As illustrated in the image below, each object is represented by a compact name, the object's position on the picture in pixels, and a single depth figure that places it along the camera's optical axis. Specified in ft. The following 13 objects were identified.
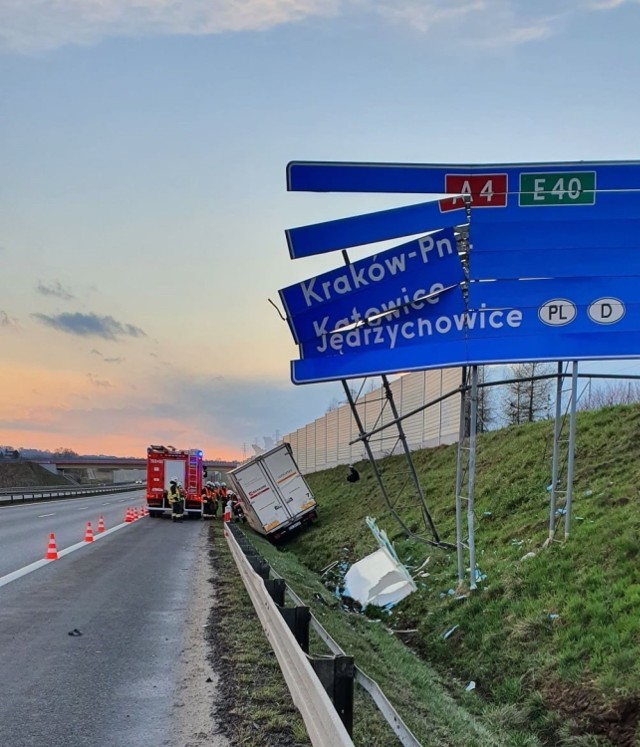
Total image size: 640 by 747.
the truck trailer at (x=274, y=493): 81.25
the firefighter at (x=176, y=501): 100.84
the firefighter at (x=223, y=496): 124.06
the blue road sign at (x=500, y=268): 30.19
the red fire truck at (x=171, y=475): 107.34
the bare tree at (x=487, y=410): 112.11
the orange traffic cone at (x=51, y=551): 48.21
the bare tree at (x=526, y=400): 128.47
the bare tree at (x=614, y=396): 100.53
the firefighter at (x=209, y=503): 109.50
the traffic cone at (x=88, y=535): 62.39
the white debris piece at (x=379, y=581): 39.60
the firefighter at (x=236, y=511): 104.34
